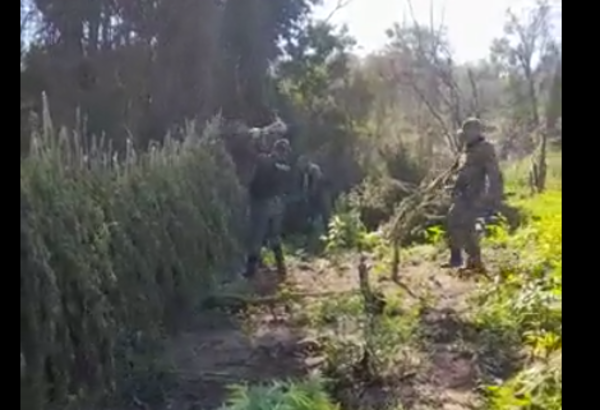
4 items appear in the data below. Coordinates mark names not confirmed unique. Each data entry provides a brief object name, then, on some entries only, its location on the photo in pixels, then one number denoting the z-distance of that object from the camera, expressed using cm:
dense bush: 162
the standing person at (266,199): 475
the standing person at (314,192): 588
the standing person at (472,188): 446
